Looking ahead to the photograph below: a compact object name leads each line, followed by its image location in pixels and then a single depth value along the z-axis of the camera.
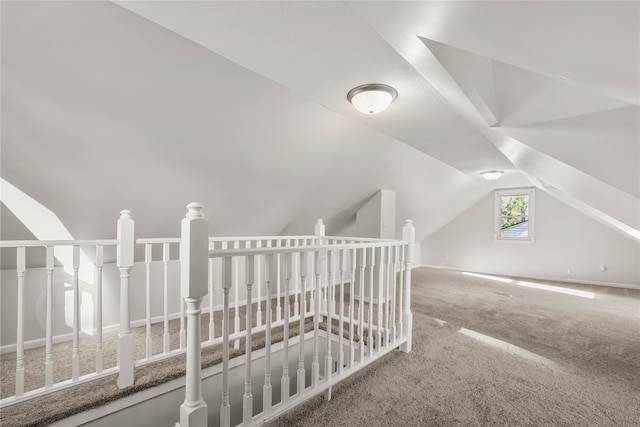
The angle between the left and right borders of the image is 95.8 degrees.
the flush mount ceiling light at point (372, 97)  2.02
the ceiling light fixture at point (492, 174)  4.60
